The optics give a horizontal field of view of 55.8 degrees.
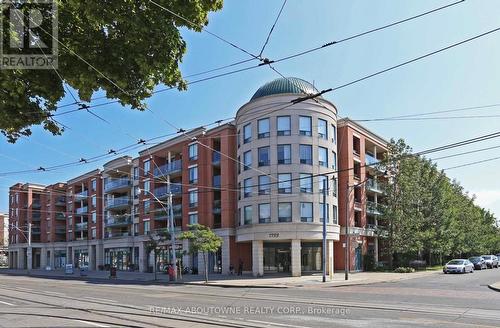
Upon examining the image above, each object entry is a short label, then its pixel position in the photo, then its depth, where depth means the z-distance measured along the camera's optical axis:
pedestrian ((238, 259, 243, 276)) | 43.75
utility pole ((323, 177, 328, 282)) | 33.41
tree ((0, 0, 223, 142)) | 8.50
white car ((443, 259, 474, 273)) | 43.75
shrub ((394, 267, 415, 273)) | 45.78
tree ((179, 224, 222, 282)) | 35.09
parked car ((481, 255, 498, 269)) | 56.91
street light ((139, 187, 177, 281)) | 36.59
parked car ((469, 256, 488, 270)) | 53.91
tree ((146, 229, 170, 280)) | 40.41
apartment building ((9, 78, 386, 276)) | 42.34
